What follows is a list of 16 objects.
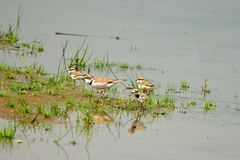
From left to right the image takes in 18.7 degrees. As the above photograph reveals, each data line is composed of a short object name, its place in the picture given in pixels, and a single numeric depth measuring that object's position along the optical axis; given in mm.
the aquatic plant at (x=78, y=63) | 16969
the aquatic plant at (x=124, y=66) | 17811
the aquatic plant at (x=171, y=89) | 15904
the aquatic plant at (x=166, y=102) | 14375
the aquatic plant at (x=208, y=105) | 14633
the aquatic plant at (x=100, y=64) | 17562
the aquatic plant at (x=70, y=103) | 13288
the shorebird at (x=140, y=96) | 13891
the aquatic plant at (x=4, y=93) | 13305
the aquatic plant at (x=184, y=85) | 16411
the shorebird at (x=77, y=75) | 15148
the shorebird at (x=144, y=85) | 14953
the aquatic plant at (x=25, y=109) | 12432
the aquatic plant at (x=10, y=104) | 12750
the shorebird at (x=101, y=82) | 14547
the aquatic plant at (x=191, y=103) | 14844
